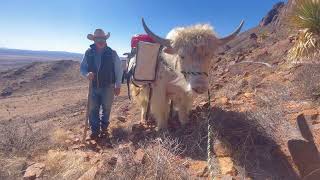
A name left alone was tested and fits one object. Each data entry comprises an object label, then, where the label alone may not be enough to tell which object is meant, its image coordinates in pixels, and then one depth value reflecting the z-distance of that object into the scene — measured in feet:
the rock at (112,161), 6.30
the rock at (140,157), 6.09
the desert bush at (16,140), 7.41
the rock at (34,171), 6.24
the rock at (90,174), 5.93
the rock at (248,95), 9.32
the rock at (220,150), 6.43
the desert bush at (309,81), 8.34
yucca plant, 8.74
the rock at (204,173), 5.97
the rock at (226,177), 5.59
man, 8.43
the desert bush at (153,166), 5.71
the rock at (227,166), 5.88
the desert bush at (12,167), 6.26
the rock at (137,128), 8.51
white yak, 7.23
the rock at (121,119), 10.14
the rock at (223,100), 9.02
